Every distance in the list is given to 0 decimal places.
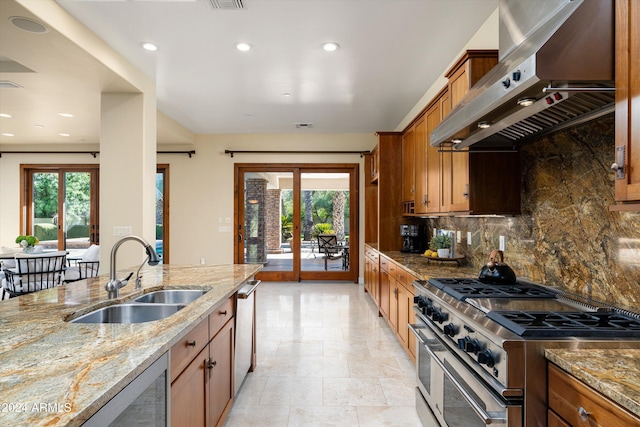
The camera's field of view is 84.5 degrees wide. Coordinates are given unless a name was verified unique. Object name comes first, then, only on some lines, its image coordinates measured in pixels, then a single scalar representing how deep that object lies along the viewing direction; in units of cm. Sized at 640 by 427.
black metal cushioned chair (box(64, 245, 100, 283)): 561
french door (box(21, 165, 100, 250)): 732
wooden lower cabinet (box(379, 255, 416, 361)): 305
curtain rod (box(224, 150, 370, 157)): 692
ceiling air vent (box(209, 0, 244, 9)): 261
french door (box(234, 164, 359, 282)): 699
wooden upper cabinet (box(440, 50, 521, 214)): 246
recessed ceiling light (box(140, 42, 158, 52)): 331
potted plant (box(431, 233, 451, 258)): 350
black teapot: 217
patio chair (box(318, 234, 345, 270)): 702
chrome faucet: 188
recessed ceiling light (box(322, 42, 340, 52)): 328
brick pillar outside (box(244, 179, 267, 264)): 707
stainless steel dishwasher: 245
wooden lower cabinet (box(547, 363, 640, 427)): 92
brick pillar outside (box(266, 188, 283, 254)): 713
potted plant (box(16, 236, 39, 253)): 545
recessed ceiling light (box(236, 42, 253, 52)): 329
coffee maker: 454
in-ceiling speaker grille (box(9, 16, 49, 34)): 249
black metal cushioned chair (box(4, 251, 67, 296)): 477
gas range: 124
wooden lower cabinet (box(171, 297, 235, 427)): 144
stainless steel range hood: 124
